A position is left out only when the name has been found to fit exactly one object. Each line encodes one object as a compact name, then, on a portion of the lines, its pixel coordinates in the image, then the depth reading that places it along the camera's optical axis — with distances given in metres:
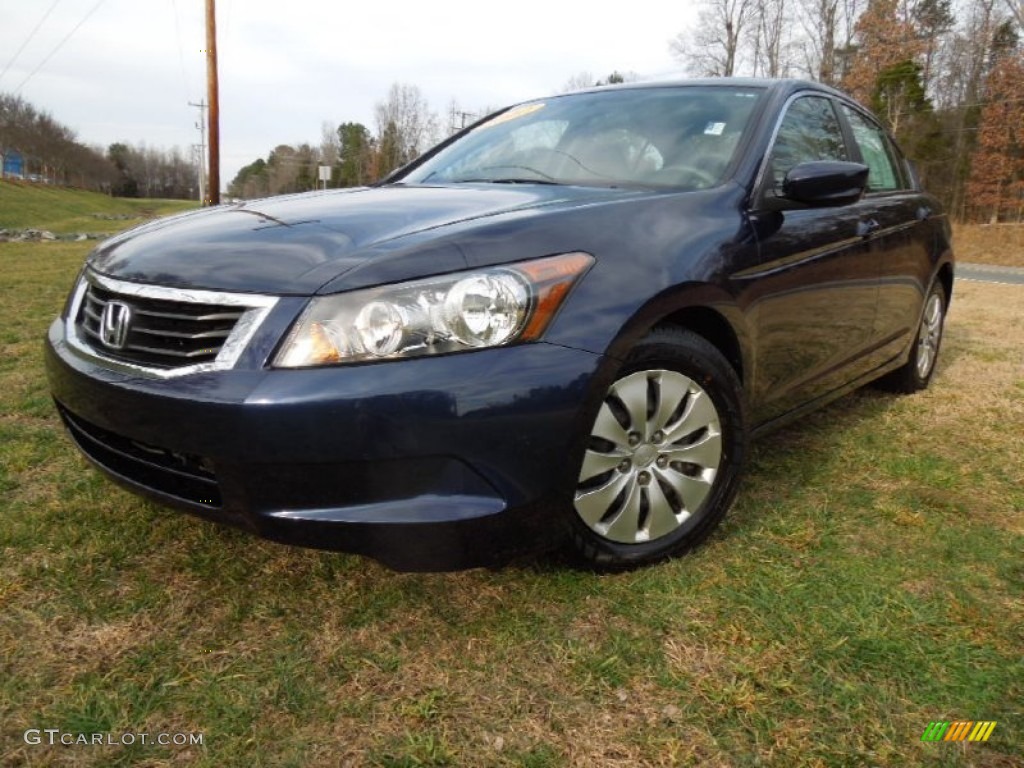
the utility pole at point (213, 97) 20.25
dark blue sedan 1.63
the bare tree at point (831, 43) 35.09
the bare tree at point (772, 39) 37.50
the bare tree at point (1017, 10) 25.53
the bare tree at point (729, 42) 38.25
